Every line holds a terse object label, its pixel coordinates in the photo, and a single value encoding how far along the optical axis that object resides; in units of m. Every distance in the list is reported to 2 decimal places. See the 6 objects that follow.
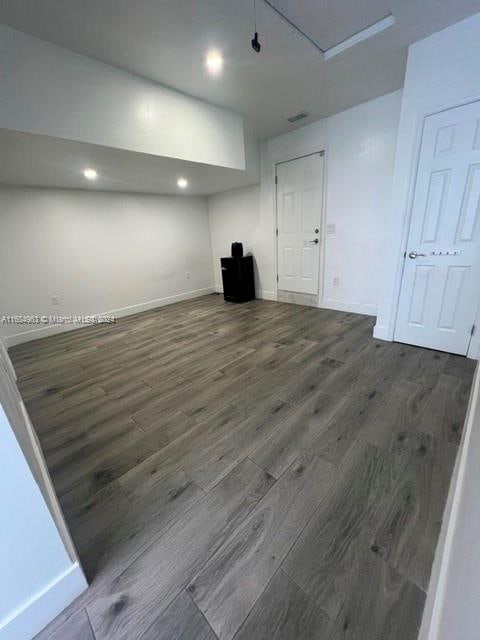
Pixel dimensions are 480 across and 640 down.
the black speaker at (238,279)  4.51
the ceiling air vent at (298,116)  3.16
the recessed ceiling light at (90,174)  2.82
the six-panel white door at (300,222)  3.66
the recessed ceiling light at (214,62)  2.04
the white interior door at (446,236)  2.02
